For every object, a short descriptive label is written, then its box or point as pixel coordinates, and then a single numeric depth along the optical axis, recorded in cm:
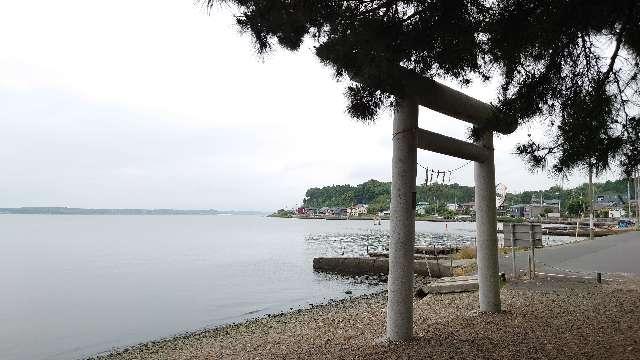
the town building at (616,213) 10294
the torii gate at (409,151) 641
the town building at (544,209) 10185
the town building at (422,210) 19574
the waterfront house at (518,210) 13650
